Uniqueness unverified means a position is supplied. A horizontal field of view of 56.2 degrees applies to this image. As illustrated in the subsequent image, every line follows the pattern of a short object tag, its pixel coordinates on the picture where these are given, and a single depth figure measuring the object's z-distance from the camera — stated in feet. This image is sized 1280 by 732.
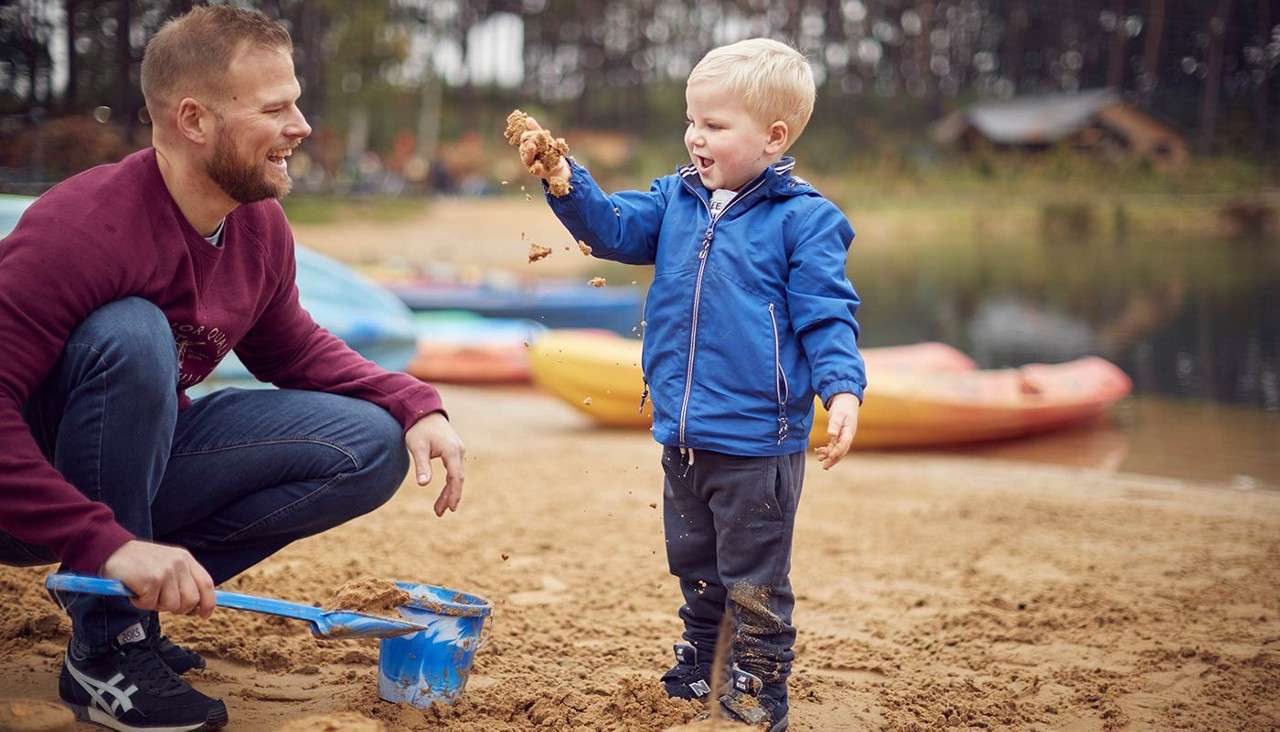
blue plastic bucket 7.02
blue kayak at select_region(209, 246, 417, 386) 20.26
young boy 7.56
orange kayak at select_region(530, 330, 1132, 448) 25.98
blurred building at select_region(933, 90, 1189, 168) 80.59
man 6.02
